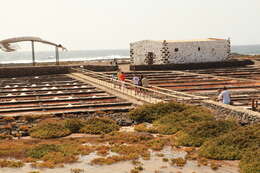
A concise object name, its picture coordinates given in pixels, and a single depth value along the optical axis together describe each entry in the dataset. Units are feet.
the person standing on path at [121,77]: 94.48
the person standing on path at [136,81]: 82.72
